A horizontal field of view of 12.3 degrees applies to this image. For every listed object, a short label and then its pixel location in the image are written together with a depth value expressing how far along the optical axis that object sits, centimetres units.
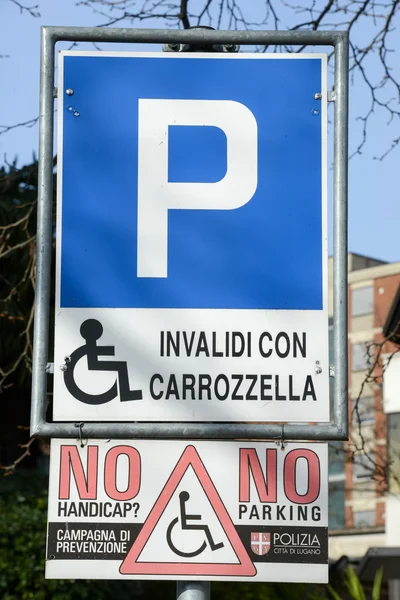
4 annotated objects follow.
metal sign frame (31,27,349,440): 326
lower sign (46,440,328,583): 324
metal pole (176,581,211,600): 324
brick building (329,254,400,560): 4788
